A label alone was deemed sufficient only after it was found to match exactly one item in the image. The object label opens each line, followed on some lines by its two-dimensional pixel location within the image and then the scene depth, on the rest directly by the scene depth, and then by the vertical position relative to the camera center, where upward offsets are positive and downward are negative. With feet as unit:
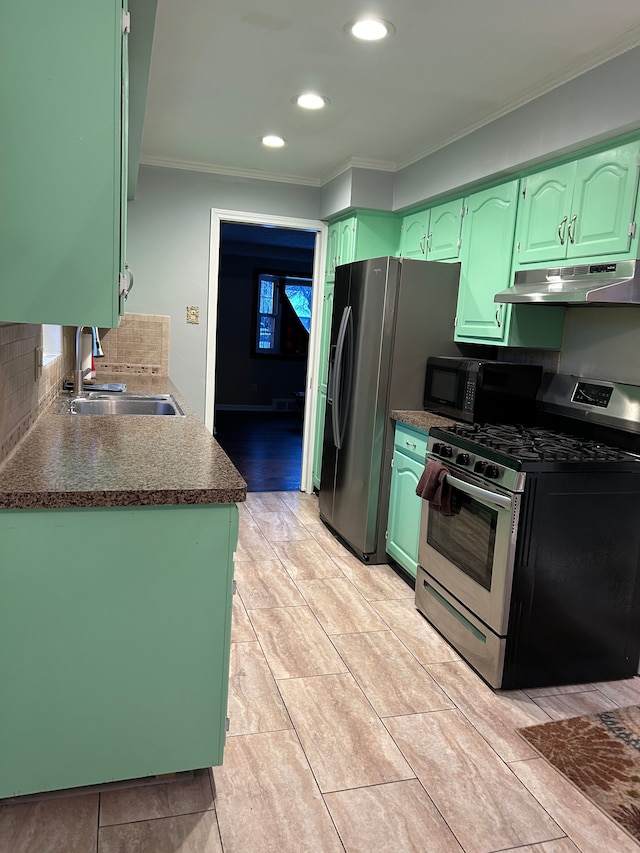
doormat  5.91 -4.15
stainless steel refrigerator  11.25 -0.23
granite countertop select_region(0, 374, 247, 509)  4.84 -1.24
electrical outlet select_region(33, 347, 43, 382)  7.28 -0.45
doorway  26.94 +0.09
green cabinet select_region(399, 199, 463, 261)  11.63 +2.28
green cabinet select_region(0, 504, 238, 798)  4.92 -2.58
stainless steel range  7.46 -2.44
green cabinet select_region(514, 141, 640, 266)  7.72 +1.98
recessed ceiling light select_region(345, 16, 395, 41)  7.23 +3.68
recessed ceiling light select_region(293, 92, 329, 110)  9.74 +3.75
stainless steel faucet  10.24 -0.82
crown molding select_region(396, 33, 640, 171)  7.34 +3.71
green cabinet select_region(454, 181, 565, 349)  9.84 +1.10
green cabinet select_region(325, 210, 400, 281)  13.92 +2.43
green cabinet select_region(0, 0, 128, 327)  4.28 +1.16
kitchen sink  10.12 -1.27
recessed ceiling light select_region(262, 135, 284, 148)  12.11 +3.82
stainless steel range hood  7.41 +0.92
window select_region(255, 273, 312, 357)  29.86 +1.12
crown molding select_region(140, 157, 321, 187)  14.12 +3.78
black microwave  9.88 -0.63
